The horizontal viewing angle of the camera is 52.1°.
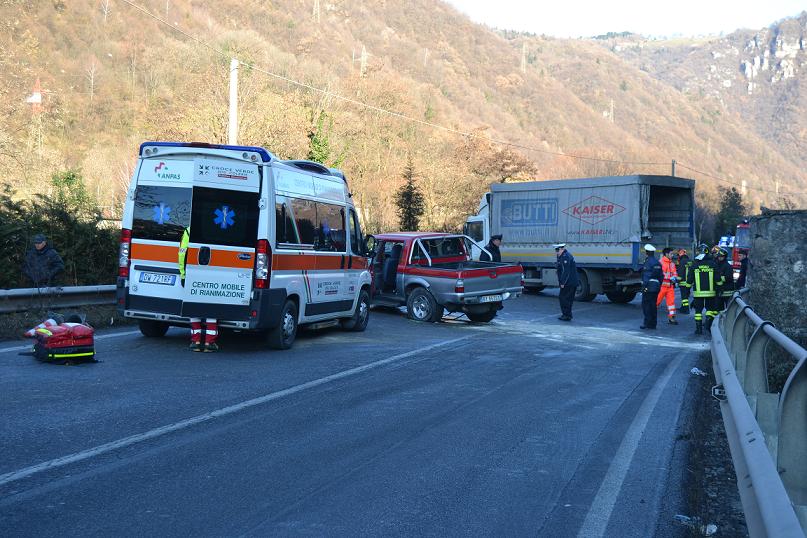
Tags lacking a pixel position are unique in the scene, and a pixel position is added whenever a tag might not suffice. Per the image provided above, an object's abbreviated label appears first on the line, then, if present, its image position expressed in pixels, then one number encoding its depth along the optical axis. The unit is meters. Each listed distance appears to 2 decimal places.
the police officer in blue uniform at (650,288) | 17.47
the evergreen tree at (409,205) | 40.97
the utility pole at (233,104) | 23.36
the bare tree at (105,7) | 82.88
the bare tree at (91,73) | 72.12
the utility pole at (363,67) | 74.07
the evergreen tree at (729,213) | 86.64
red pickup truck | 16.34
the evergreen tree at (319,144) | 38.86
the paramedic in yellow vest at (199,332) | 10.73
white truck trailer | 23.77
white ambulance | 10.74
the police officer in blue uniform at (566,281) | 18.20
